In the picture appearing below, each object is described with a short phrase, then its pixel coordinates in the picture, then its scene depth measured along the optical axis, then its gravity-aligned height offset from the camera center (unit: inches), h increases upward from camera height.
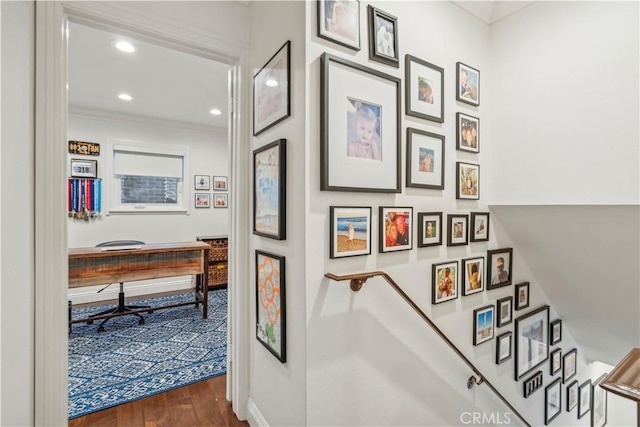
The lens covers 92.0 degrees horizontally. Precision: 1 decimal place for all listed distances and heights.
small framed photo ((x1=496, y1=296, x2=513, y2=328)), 92.8 -29.5
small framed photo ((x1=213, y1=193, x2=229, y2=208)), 213.0 +10.7
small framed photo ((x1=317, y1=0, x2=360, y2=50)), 57.1 +37.2
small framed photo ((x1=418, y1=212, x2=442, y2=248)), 72.4 -3.3
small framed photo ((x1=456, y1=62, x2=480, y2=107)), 80.7 +35.2
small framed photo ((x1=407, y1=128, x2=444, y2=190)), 69.8 +13.1
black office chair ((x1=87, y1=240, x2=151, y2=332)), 141.2 -45.0
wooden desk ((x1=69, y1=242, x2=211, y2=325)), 117.7 -20.2
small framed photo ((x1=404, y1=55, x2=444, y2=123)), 69.3 +29.5
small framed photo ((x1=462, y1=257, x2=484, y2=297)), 83.0 -16.6
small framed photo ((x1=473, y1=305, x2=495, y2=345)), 85.9 -31.1
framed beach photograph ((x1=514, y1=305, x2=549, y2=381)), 100.3 -42.5
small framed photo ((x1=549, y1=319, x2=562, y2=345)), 112.8 -43.2
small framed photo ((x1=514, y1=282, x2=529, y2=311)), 99.0 -26.2
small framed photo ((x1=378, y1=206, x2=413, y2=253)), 65.3 -2.9
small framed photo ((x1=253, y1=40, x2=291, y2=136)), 60.9 +27.0
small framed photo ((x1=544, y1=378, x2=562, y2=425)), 114.5 -71.0
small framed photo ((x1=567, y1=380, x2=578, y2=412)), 125.1 -74.3
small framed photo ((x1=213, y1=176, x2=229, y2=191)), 212.2 +22.4
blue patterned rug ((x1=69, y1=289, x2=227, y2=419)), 90.6 -50.8
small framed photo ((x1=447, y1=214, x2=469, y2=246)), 78.8 -3.8
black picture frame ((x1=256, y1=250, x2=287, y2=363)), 62.6 -19.4
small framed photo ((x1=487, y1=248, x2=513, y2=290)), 89.5 -15.7
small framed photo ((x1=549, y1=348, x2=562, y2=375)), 114.5 -55.2
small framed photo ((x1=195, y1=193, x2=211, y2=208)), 205.5 +10.4
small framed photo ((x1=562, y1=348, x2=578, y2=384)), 121.0 -60.0
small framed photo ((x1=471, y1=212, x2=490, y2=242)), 85.2 -3.2
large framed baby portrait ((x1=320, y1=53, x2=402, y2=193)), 57.0 +17.3
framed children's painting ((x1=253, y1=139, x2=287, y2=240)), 61.7 +5.6
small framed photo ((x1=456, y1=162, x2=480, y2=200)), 81.1 +9.3
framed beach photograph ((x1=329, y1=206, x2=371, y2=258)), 58.3 -3.1
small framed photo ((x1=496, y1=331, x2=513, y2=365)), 93.2 -40.5
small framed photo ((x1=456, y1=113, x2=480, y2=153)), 80.9 +22.2
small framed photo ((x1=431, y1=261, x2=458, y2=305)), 75.0 -16.7
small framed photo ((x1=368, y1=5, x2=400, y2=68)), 63.3 +37.4
